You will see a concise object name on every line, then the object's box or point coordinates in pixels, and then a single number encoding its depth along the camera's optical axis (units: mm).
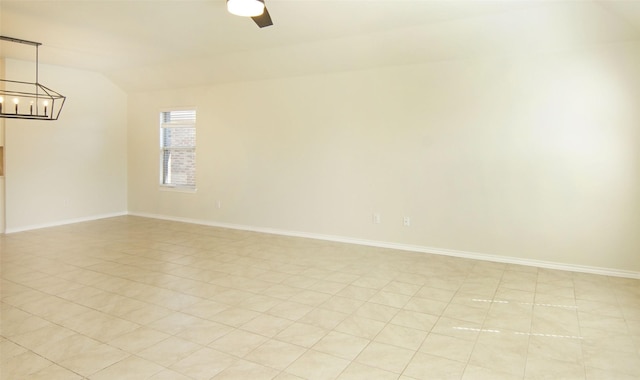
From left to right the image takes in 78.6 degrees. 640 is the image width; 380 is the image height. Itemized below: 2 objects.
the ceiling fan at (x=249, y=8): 2816
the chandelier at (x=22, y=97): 5789
